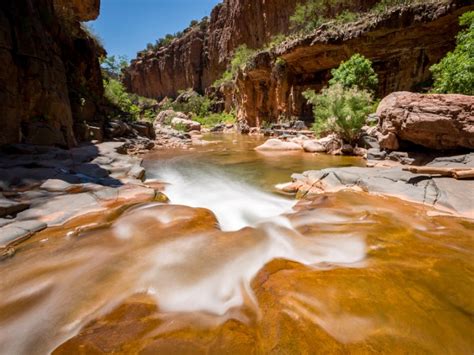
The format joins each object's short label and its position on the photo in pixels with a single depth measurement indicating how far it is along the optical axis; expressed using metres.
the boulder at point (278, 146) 12.88
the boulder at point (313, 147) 11.76
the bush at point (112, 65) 23.42
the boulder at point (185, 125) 27.00
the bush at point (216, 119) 38.64
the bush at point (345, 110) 10.59
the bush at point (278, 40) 25.34
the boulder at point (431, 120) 5.99
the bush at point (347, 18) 18.58
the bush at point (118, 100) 17.72
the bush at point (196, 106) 45.25
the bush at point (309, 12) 24.81
